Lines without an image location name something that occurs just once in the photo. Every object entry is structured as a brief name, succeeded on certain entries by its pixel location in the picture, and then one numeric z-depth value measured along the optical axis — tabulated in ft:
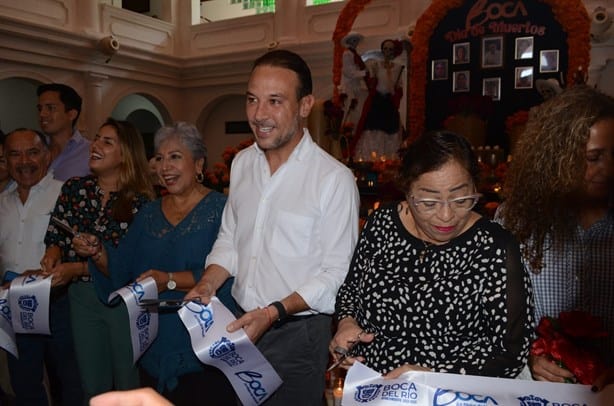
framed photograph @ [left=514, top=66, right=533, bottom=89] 26.86
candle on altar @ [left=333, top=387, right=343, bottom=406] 8.77
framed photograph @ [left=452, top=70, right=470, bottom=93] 28.48
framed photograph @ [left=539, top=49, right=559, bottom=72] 26.13
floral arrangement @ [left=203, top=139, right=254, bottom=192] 18.13
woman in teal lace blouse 7.17
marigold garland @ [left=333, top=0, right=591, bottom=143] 25.05
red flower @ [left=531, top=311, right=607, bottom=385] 4.41
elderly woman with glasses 4.72
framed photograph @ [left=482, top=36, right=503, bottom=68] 27.48
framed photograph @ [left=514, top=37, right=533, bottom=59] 26.71
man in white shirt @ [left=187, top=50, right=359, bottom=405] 6.02
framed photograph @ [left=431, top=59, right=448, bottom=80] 28.96
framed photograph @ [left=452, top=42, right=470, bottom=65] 28.25
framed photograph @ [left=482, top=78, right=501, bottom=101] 27.68
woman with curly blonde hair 5.28
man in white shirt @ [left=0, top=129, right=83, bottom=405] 9.29
